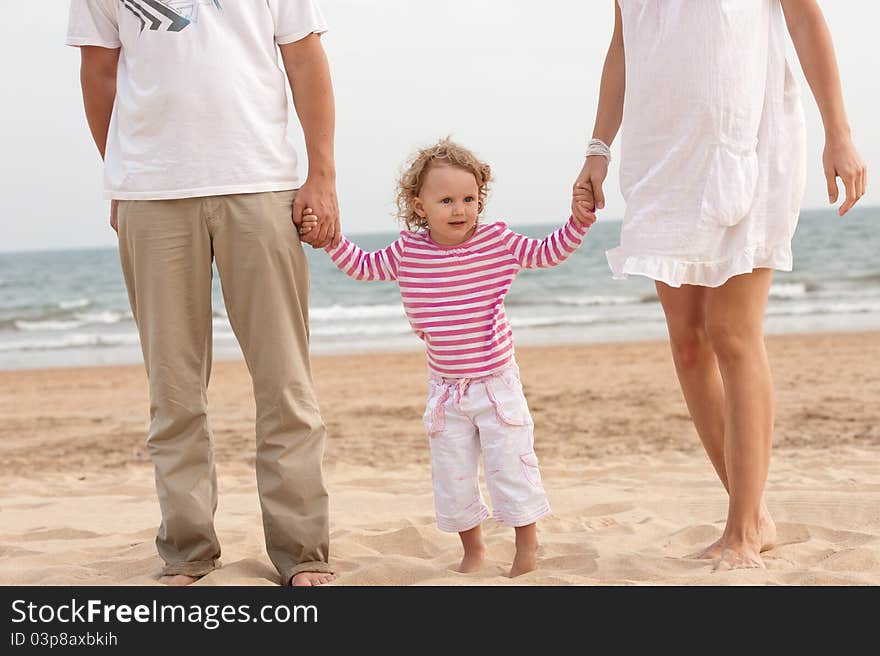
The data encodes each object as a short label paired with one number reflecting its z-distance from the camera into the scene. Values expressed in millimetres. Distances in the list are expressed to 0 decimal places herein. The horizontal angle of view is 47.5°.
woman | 2869
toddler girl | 3102
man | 2941
